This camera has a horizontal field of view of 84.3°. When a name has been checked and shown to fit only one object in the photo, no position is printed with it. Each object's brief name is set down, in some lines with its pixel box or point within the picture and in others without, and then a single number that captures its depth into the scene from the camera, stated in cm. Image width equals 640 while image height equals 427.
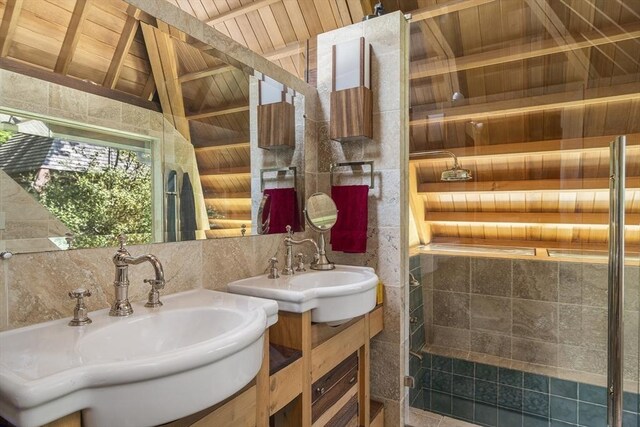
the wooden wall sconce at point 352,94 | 190
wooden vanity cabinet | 96
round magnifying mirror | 195
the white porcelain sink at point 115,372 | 59
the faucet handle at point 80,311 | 92
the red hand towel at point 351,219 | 198
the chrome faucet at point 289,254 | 170
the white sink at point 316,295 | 127
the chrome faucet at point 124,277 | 100
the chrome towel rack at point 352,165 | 199
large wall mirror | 95
